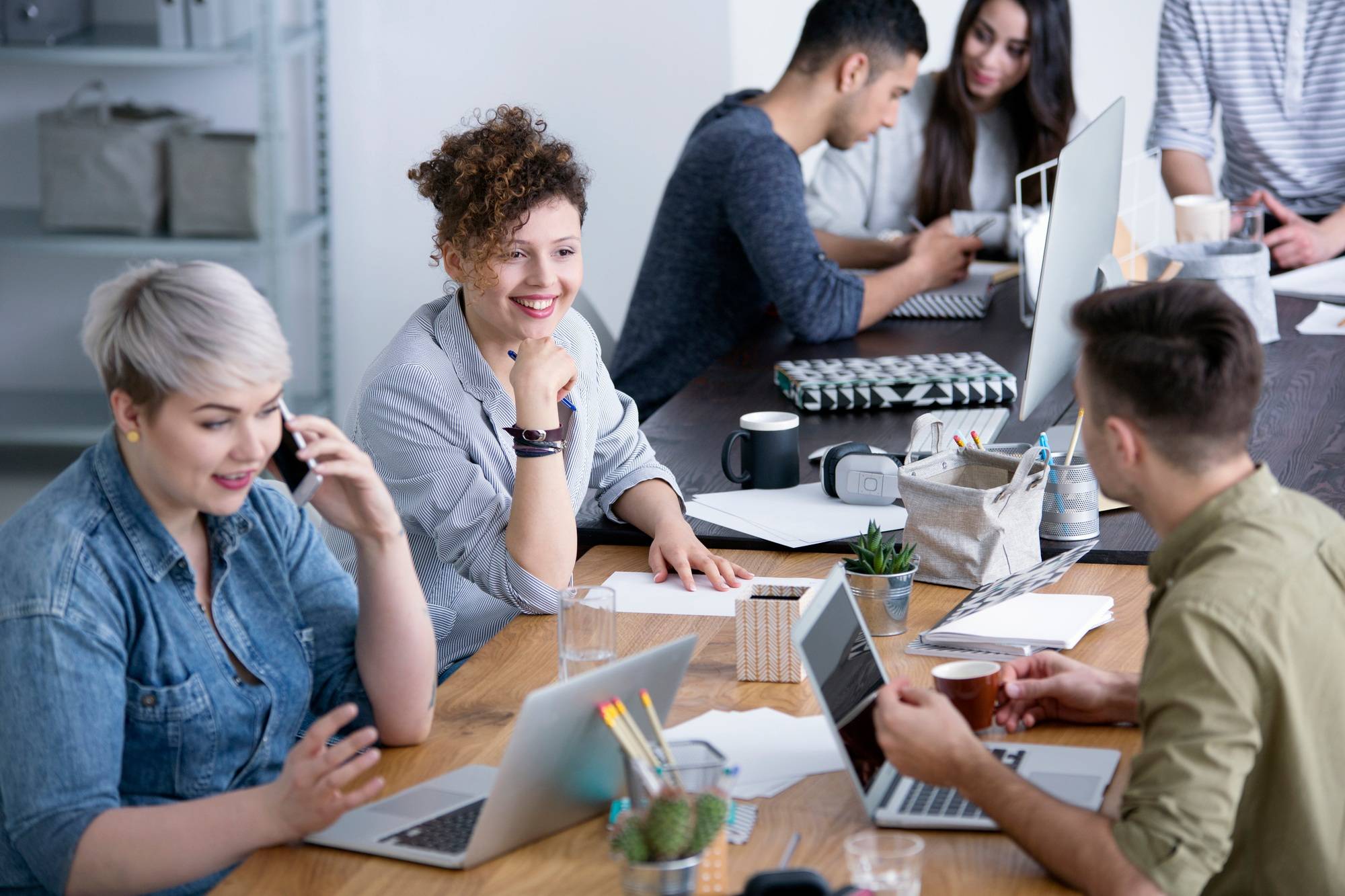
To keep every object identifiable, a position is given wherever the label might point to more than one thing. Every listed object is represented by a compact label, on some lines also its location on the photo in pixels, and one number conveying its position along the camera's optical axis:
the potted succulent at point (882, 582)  3.46
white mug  4.76
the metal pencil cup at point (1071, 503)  3.72
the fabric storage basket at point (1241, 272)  4.48
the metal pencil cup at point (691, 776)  2.97
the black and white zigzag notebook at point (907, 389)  4.31
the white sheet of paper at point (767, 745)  3.15
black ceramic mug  3.97
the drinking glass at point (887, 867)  2.90
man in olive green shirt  2.91
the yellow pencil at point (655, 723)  3.02
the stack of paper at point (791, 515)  3.78
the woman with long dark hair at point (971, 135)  5.40
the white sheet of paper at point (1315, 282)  4.95
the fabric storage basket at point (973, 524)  3.58
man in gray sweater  4.70
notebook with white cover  3.42
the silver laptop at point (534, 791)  2.98
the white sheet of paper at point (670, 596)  3.58
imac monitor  3.67
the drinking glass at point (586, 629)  3.30
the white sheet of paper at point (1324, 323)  4.70
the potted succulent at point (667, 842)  2.88
